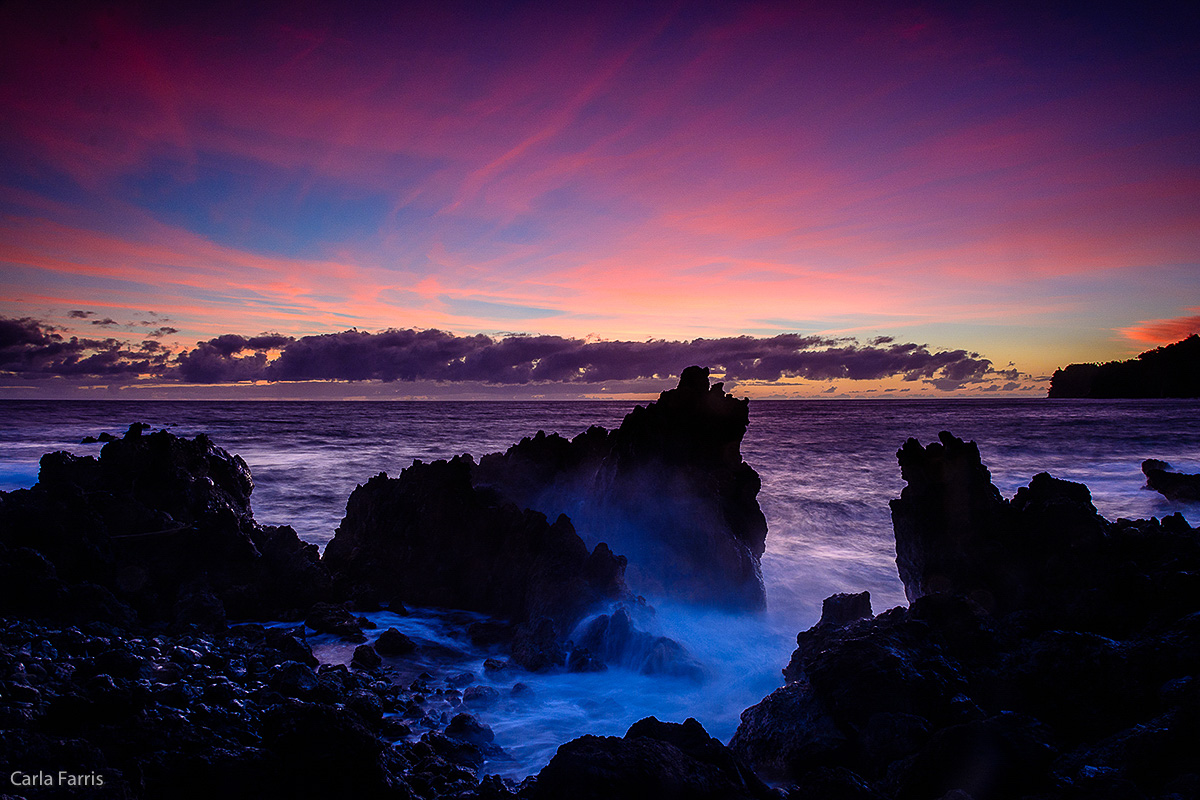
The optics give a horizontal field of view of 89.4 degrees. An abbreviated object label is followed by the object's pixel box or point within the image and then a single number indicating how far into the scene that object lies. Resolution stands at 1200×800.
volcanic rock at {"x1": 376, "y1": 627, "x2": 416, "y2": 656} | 8.85
